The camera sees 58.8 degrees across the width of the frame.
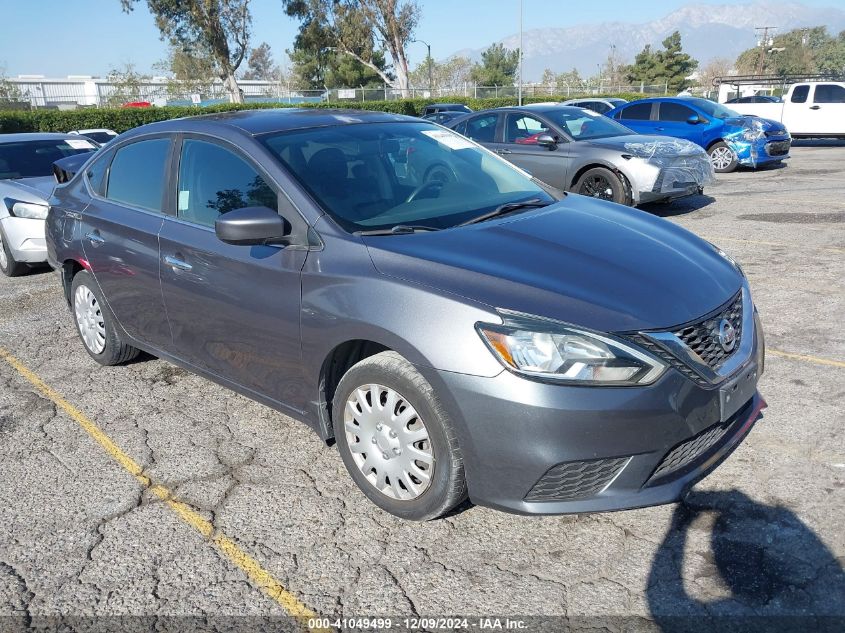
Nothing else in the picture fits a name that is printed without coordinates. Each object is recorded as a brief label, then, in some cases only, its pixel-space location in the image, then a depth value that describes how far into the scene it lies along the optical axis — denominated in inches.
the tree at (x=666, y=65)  2510.5
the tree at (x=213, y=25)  1620.3
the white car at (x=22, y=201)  308.2
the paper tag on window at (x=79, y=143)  368.2
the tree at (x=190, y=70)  1837.0
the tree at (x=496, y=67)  3115.2
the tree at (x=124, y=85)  1605.6
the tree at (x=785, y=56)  2709.2
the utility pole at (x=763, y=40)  2511.8
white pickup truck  746.8
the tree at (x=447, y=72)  3459.4
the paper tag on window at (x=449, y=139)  170.6
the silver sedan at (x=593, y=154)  377.4
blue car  572.4
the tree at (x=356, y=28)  1731.1
